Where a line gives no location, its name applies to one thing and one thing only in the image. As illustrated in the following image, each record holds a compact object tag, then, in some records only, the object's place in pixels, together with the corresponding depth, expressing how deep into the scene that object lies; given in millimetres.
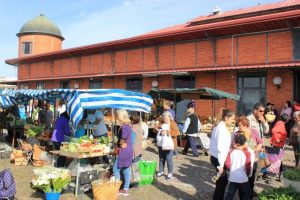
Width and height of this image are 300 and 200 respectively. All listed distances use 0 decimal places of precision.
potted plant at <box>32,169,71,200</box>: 4961
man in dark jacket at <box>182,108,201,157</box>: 8833
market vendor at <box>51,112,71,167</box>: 6847
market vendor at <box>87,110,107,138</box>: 7435
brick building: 11957
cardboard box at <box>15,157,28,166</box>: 7619
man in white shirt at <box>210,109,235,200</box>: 4506
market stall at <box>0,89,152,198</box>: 5653
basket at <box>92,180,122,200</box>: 4902
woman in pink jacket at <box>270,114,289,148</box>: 6270
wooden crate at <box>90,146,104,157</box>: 5645
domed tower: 32677
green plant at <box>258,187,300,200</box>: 3795
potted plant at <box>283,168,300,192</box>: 4225
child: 4206
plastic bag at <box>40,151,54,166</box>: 7172
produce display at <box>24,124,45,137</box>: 8600
